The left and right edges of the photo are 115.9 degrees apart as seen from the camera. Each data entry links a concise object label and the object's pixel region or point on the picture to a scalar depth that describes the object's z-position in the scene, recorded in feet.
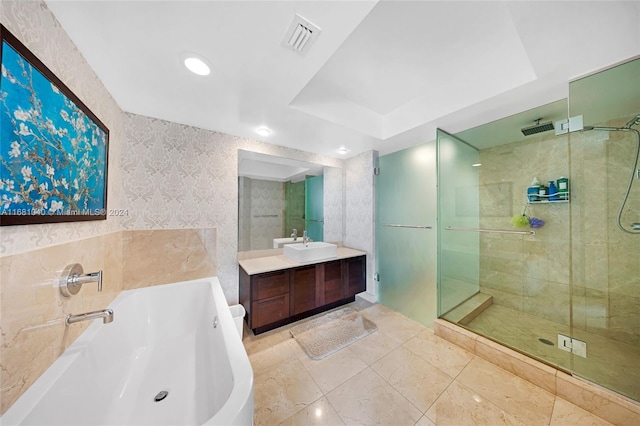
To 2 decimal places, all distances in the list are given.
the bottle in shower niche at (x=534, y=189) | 7.06
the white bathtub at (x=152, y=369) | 2.61
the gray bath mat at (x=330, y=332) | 6.16
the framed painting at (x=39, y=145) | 2.32
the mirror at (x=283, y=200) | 7.91
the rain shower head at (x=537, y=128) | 5.85
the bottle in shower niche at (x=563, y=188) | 5.96
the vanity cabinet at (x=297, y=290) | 6.63
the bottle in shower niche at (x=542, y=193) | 6.91
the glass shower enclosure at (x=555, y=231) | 4.54
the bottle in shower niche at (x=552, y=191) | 6.59
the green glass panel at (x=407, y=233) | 7.67
